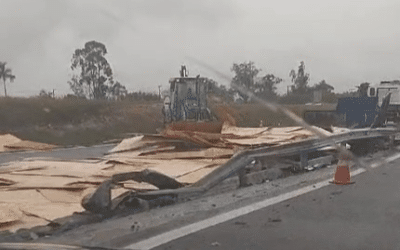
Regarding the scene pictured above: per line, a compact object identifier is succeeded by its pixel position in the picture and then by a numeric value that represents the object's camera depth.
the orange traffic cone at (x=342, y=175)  8.62
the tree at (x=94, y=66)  67.75
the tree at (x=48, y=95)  47.97
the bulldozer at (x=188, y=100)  25.16
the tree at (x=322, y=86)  111.55
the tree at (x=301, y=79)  97.44
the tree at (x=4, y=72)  77.30
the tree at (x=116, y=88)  71.30
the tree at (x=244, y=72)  72.78
